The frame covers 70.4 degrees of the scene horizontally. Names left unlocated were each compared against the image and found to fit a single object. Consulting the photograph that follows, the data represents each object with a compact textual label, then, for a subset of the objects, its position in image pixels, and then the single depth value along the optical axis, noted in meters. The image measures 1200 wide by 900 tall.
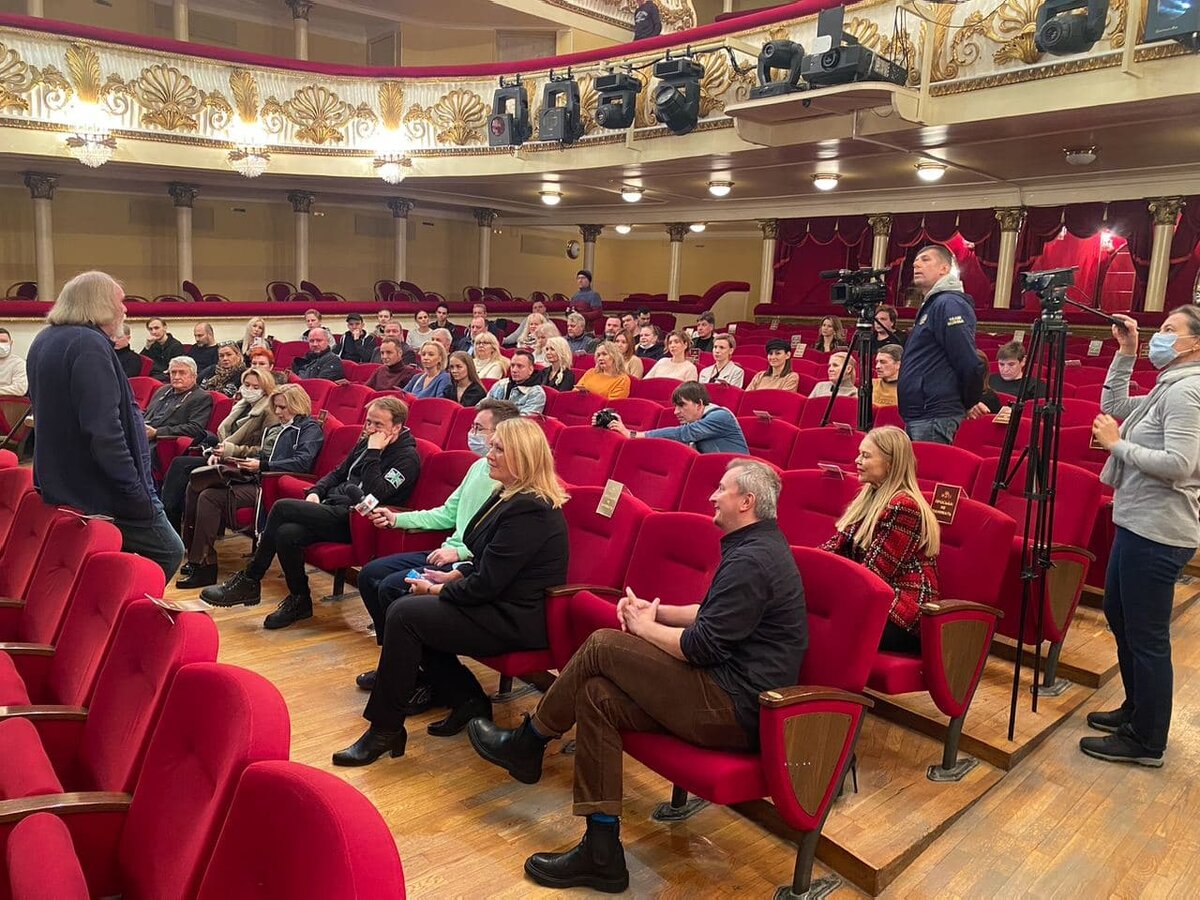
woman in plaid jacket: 2.42
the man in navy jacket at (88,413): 2.42
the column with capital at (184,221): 11.77
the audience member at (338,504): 3.52
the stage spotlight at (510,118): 9.49
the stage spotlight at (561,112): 8.98
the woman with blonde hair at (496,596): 2.46
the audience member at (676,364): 6.00
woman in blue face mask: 2.40
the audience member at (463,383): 5.15
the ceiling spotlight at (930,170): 7.95
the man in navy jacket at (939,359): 3.42
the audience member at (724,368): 5.76
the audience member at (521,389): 4.98
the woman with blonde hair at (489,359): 5.78
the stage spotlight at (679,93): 7.70
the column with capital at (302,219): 12.58
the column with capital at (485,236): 14.30
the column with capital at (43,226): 10.69
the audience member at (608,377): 5.40
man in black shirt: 1.96
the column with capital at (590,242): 14.48
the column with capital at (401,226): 13.12
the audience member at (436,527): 2.88
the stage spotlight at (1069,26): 5.32
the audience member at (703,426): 3.97
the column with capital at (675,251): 13.26
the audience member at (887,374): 4.68
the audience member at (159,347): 7.45
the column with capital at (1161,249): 8.24
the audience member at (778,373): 5.50
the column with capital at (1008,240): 9.44
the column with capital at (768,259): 12.00
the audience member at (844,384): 5.04
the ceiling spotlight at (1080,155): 7.01
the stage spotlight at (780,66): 6.48
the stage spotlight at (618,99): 8.25
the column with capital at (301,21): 12.41
